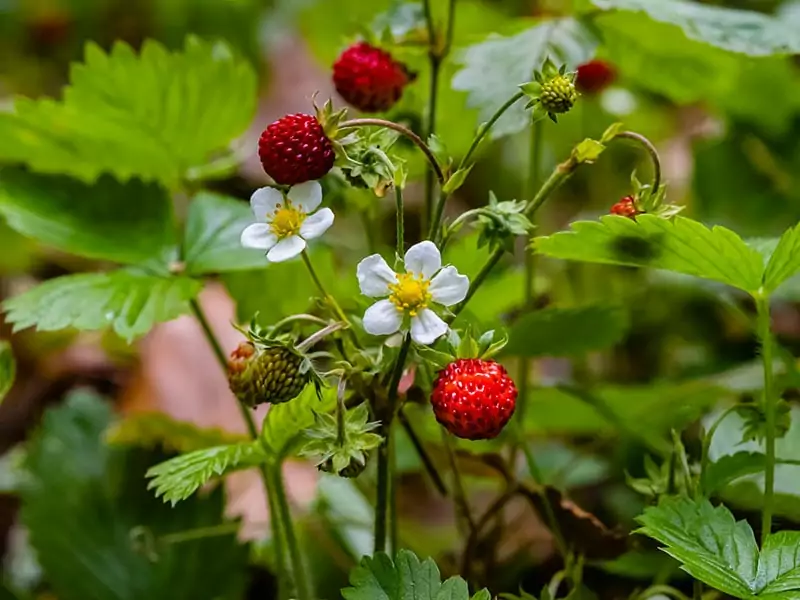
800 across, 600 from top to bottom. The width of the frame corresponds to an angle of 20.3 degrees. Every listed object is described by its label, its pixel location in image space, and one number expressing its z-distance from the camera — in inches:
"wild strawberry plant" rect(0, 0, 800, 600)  12.3
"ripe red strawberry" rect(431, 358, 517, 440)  12.0
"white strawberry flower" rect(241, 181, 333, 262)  12.5
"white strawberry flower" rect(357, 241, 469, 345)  12.1
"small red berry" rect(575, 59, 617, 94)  17.2
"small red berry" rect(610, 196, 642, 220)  12.8
